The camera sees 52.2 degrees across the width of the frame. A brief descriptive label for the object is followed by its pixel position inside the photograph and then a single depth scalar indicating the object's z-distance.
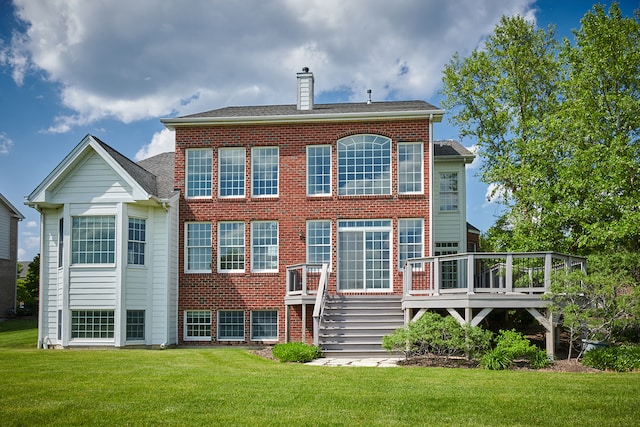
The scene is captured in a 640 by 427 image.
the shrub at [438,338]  15.23
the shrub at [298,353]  15.66
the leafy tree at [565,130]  19.69
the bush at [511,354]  14.45
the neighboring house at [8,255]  36.88
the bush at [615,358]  14.09
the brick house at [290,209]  21.22
